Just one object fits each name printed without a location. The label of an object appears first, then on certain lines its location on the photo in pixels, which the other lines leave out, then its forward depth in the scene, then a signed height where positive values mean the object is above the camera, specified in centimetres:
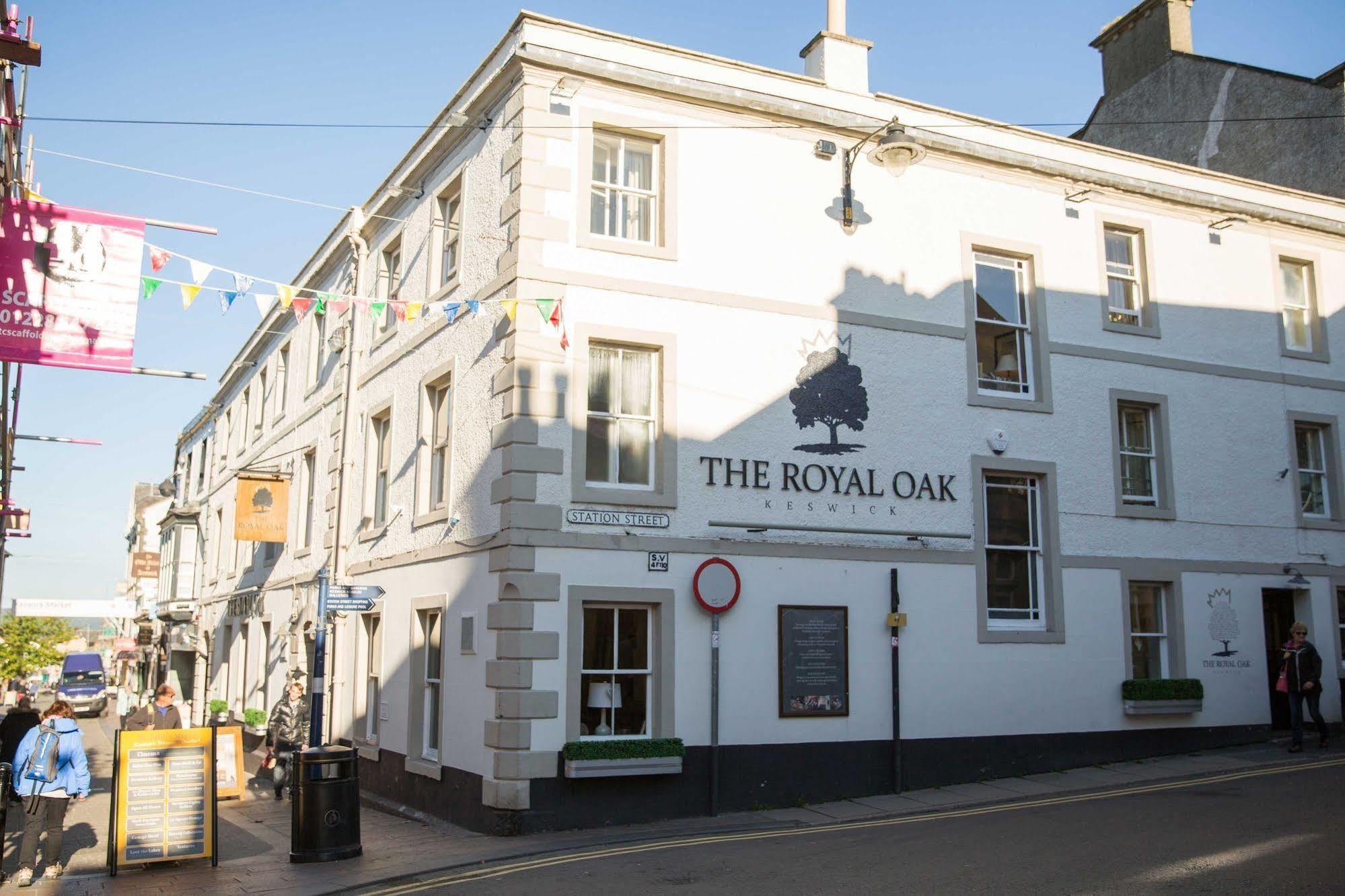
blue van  5038 -205
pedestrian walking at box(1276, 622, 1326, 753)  1614 -52
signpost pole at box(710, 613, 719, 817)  1374 -88
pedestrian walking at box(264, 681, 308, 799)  1805 -144
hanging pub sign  2202 +245
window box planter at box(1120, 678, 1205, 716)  1631 -77
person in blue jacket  1131 -149
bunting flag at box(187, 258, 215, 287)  1245 +390
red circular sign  1401 +65
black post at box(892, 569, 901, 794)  1480 -106
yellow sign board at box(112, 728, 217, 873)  1161 -161
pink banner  1150 +355
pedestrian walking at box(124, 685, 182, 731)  1558 -99
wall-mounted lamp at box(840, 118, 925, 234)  1452 +612
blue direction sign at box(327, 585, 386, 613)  1506 +51
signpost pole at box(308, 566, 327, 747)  1474 -37
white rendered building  1395 +267
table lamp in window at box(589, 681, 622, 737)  1370 -69
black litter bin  1170 -166
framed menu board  1449 -28
